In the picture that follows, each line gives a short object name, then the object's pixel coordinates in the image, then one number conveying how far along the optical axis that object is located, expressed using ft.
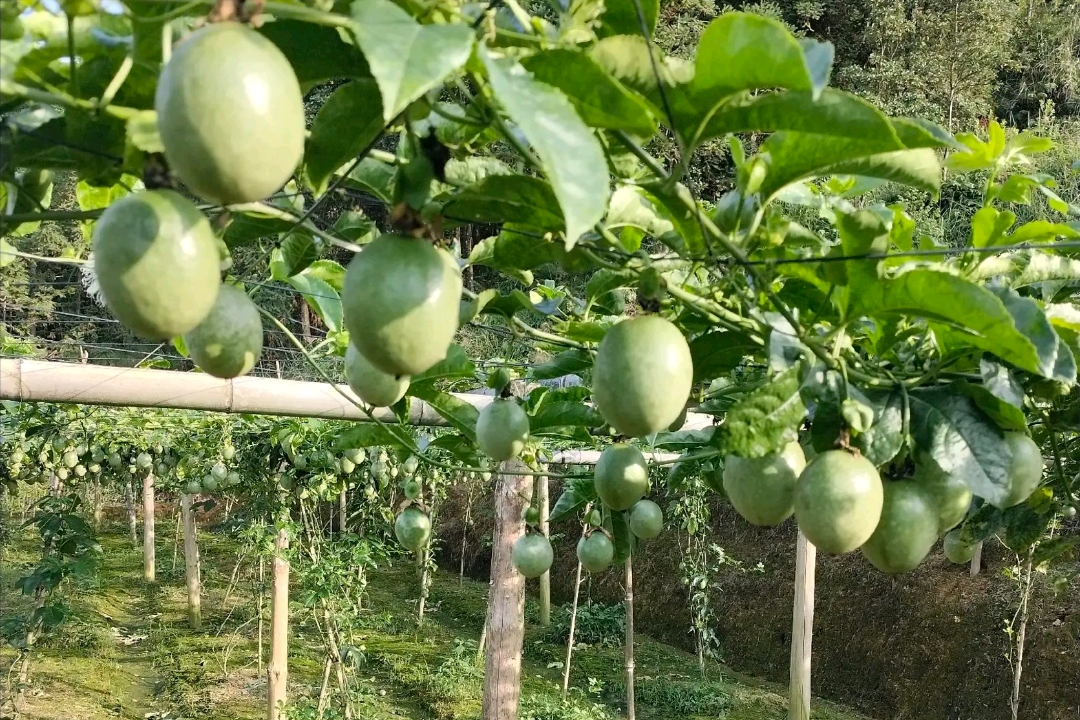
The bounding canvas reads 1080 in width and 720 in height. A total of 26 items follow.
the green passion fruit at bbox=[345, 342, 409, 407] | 3.06
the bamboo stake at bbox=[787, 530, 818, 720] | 12.59
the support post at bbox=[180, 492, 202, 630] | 25.30
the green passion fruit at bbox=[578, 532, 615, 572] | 7.63
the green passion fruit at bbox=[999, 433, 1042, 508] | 3.21
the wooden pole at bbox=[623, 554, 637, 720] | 16.21
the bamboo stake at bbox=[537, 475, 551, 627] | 25.79
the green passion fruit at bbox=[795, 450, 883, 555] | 2.83
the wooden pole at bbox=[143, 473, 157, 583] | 28.84
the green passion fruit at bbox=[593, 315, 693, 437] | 2.56
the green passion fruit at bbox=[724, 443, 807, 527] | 3.22
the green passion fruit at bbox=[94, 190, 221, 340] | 1.88
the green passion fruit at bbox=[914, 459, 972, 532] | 3.33
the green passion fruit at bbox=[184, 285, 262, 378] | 2.55
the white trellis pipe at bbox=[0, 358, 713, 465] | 7.52
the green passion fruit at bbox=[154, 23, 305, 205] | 1.65
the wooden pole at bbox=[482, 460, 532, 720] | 12.67
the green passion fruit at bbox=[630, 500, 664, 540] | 6.30
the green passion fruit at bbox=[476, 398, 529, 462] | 4.29
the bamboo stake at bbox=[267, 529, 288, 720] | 16.81
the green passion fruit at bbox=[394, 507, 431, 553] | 8.04
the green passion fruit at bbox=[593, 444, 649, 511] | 4.46
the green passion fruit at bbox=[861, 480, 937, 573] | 3.14
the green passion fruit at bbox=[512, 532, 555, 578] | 7.89
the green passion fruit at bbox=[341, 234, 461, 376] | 2.07
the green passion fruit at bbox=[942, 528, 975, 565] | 4.58
